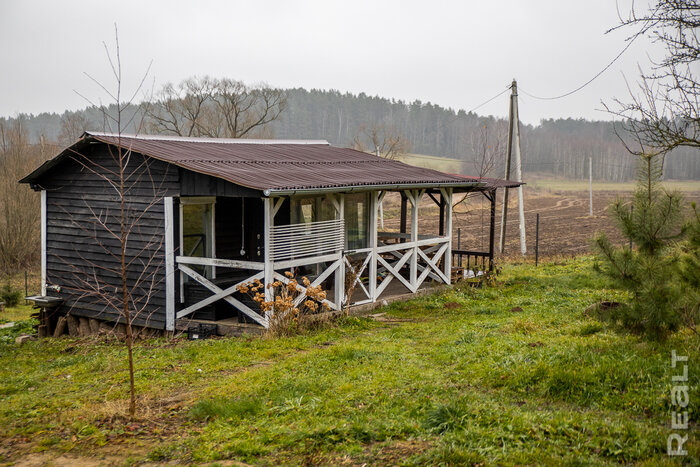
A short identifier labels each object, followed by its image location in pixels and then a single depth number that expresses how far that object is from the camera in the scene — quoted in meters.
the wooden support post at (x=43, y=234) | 13.49
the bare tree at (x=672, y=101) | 5.98
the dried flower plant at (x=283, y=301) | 10.34
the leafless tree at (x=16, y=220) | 28.73
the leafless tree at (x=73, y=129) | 59.95
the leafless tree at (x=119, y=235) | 11.77
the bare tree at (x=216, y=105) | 47.78
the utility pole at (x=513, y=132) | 21.87
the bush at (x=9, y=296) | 20.59
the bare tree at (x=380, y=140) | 40.23
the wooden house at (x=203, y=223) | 11.25
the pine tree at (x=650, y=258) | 6.25
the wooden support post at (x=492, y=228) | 16.84
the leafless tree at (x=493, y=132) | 85.78
